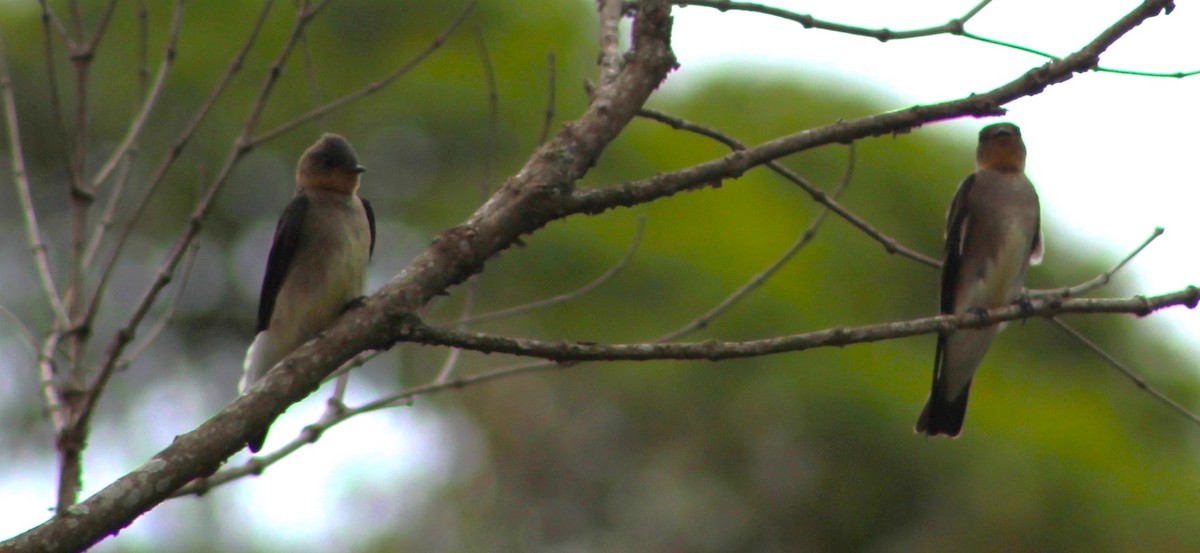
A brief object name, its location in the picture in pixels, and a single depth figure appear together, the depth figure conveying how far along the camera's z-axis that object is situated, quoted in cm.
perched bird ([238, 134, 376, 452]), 1100
